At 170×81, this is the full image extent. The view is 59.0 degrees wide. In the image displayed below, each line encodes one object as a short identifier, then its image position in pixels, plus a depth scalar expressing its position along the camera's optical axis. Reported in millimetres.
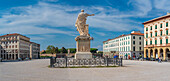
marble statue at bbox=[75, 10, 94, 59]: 25406
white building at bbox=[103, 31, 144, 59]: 74938
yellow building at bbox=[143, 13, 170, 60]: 52950
